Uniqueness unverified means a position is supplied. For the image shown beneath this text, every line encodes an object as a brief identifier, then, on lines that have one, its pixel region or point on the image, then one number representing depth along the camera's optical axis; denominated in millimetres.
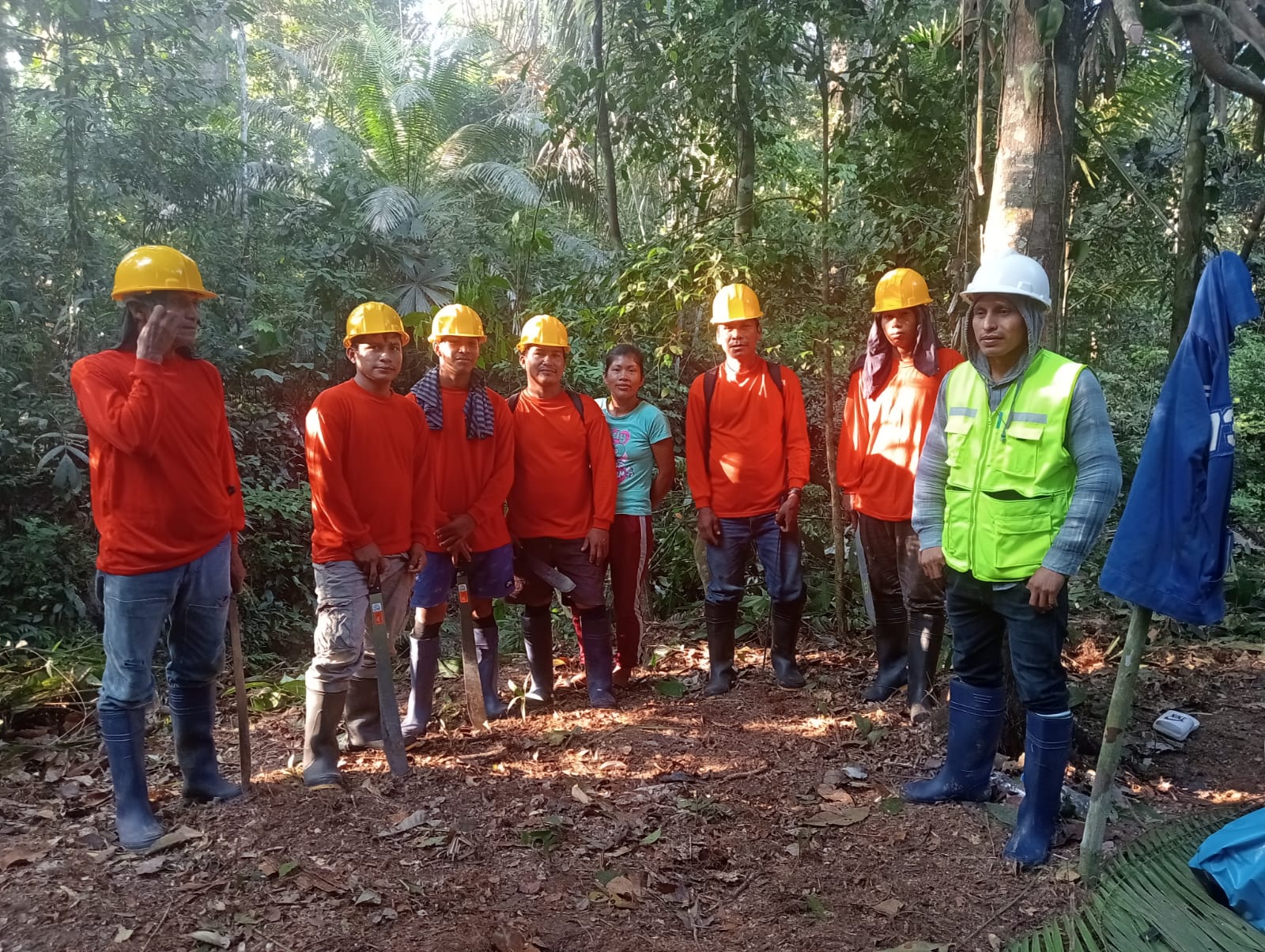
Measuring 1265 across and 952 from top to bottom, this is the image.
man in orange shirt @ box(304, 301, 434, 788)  3713
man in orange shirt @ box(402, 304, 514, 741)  4312
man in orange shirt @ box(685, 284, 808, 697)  4848
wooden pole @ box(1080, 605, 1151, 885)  2916
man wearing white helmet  3023
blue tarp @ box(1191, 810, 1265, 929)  2479
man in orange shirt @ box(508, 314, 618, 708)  4664
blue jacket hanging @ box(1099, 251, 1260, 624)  2732
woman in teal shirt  4918
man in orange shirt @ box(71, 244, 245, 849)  3191
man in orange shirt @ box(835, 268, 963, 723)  4383
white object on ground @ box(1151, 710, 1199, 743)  4431
